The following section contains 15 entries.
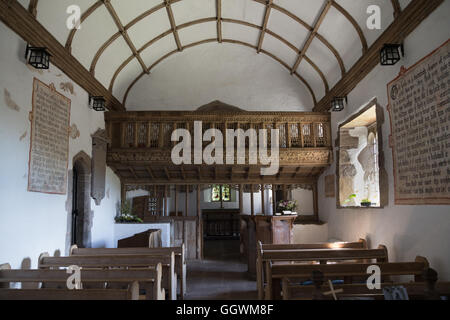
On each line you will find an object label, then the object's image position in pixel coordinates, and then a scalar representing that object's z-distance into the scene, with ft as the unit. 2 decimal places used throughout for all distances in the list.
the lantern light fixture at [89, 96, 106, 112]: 22.53
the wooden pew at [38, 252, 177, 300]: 14.53
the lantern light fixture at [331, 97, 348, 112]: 22.98
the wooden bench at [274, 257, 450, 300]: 7.86
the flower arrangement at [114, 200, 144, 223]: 27.71
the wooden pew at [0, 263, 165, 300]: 11.25
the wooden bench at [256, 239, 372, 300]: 15.14
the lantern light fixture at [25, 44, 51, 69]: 15.26
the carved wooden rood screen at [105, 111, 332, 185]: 25.75
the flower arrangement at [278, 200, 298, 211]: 25.07
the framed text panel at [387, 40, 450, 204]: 12.87
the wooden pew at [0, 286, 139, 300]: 8.51
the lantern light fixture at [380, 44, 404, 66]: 15.85
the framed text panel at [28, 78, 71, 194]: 15.96
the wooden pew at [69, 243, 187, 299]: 16.92
